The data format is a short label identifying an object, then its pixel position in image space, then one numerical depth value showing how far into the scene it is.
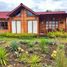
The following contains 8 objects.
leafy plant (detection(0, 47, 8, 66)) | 4.09
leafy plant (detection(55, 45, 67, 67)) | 2.73
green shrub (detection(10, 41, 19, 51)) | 4.82
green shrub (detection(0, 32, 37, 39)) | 10.82
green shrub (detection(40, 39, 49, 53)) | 4.95
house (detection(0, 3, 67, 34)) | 12.99
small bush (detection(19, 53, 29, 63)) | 4.25
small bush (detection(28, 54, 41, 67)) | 3.89
